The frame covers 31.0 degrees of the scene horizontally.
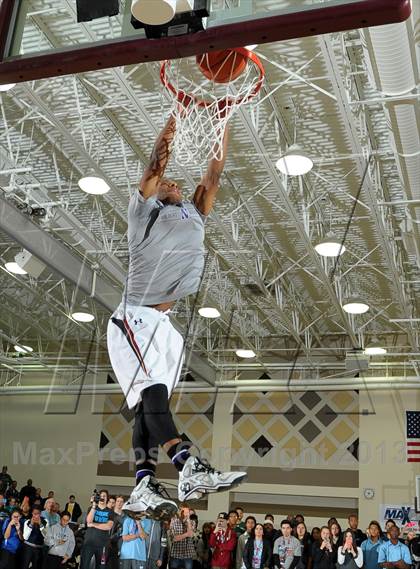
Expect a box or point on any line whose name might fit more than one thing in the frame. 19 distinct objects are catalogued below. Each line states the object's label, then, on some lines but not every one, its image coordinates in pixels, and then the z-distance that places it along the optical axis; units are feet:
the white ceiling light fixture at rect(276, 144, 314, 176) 34.99
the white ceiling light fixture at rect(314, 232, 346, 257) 41.09
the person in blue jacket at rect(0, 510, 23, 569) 43.55
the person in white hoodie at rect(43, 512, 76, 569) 45.44
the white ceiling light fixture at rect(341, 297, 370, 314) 46.62
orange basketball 13.64
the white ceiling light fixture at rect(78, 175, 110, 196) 39.09
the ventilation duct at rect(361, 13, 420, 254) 25.82
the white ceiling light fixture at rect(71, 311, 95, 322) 65.04
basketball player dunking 12.46
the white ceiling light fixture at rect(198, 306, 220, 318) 53.52
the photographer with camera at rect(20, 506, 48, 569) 43.83
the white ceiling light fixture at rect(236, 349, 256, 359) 67.93
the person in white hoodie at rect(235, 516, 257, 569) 45.98
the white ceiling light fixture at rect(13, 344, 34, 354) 74.08
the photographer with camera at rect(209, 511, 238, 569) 47.80
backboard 11.86
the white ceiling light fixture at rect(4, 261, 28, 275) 50.39
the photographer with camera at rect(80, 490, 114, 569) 36.83
